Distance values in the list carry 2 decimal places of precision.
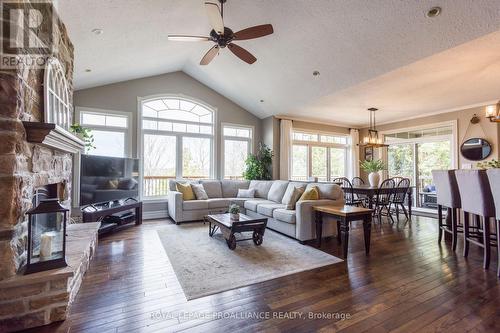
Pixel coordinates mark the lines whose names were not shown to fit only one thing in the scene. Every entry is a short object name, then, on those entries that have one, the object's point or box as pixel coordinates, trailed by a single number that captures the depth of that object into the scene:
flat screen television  3.91
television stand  3.73
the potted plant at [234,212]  3.65
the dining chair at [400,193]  5.23
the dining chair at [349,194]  5.36
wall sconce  2.97
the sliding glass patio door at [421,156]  5.96
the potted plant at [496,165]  3.06
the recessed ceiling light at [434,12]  2.75
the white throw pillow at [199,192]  5.35
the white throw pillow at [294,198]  3.99
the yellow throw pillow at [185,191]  5.21
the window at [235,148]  6.64
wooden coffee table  3.34
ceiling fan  2.62
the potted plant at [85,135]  3.77
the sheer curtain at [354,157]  7.79
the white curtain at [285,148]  6.58
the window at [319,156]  7.20
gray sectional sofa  3.65
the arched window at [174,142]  5.76
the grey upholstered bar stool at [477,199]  2.74
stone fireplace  1.73
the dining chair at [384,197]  5.06
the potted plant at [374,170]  5.46
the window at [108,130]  5.11
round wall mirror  5.05
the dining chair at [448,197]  3.34
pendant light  5.51
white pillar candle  1.93
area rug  2.40
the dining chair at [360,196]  5.85
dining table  4.93
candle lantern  1.86
